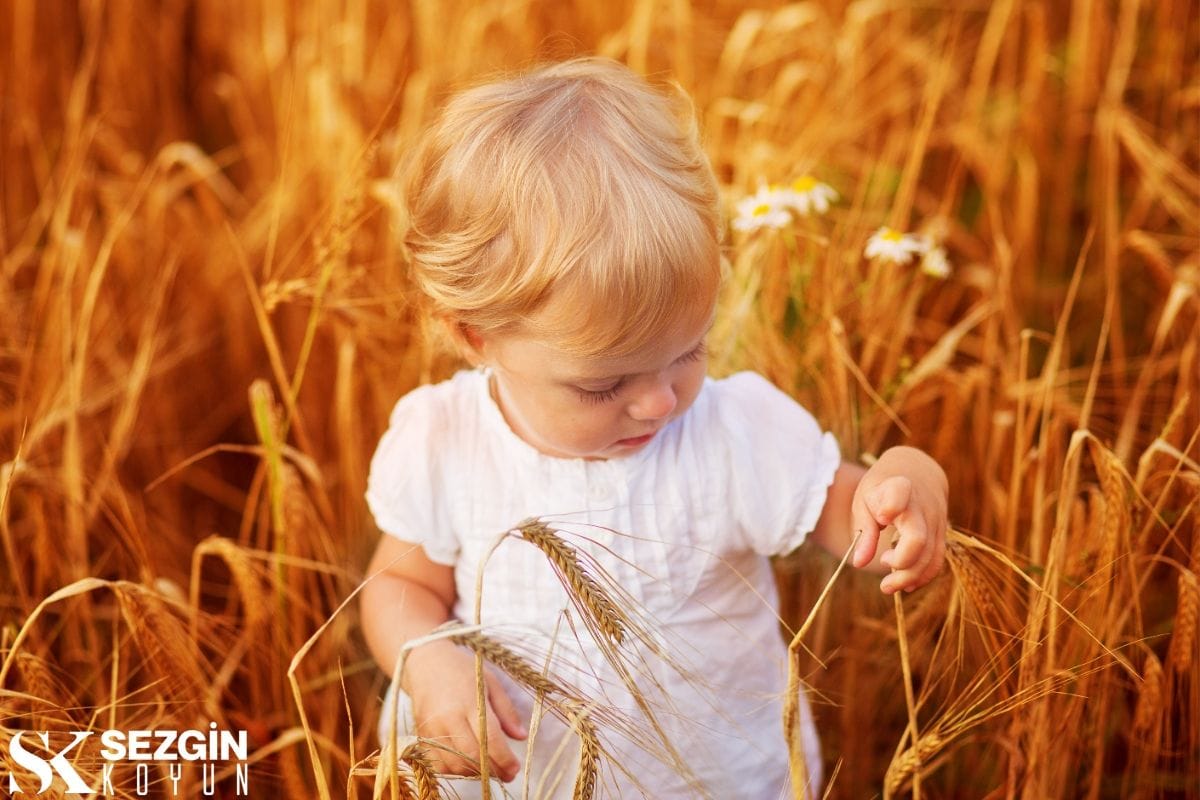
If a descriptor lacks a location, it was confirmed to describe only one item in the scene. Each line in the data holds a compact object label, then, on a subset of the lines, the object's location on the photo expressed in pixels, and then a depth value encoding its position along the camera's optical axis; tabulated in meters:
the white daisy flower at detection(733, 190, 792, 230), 1.67
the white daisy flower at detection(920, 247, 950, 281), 1.74
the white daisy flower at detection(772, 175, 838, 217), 1.73
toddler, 1.20
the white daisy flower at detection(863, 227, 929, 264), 1.72
